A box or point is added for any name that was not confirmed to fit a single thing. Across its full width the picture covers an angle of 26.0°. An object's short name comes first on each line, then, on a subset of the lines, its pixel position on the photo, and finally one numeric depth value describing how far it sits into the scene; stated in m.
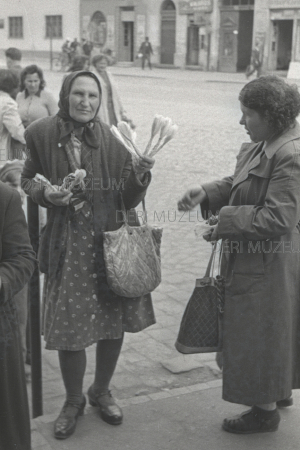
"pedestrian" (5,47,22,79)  7.52
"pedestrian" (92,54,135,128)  6.94
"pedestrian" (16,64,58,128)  6.22
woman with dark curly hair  2.88
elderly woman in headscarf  3.20
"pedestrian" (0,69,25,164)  5.34
